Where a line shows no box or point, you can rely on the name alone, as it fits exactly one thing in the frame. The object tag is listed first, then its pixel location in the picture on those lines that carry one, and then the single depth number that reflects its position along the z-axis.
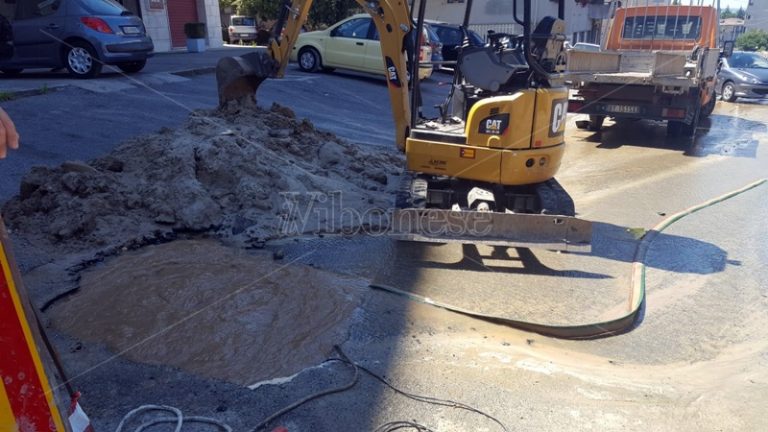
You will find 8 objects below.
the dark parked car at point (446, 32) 18.41
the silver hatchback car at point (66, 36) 11.41
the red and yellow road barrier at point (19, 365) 1.96
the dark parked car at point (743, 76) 18.67
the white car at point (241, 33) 31.08
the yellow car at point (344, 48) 16.14
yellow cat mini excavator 5.61
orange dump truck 11.66
